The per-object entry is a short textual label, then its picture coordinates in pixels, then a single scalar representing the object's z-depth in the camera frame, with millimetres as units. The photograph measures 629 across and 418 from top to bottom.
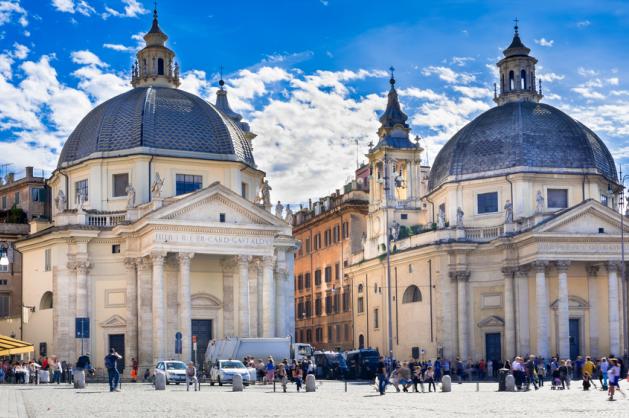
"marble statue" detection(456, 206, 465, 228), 76938
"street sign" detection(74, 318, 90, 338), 53594
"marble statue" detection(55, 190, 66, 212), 69250
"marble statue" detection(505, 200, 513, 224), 74375
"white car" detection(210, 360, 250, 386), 55750
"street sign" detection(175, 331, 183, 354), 59656
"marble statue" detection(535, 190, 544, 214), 73312
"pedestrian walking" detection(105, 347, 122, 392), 46312
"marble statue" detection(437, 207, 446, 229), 79312
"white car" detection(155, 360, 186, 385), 56438
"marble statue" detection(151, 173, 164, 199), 65562
